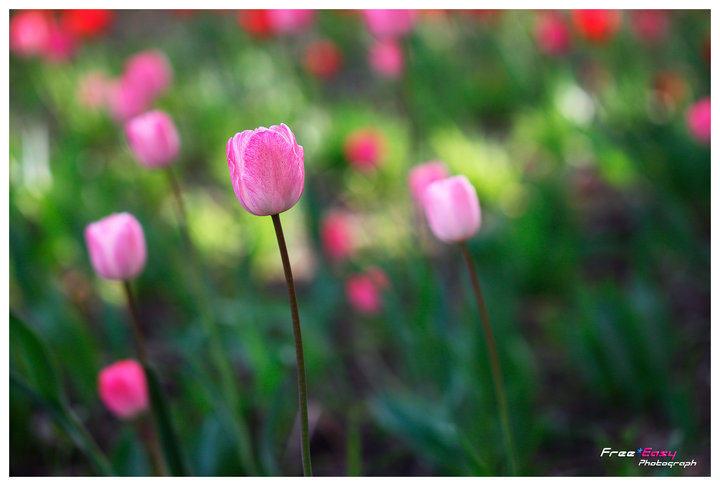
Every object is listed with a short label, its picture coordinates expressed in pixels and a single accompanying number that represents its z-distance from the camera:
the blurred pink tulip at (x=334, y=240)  2.69
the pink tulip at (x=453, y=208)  2.20
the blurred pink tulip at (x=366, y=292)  2.58
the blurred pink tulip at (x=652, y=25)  3.97
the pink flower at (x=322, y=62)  4.47
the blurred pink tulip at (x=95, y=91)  4.25
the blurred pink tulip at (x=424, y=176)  2.47
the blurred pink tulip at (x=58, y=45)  4.09
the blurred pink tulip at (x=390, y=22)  2.62
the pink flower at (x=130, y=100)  2.99
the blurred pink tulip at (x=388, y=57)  2.76
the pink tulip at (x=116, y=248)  2.23
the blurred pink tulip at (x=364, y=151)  3.08
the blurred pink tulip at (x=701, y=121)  2.66
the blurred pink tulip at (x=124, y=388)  2.31
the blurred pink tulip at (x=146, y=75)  3.07
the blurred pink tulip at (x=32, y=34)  4.12
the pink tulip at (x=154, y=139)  2.36
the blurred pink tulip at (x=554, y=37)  3.72
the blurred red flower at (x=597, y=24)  3.62
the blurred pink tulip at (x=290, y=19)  3.33
